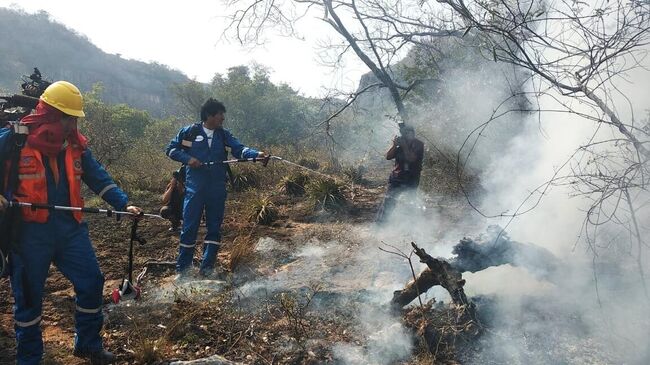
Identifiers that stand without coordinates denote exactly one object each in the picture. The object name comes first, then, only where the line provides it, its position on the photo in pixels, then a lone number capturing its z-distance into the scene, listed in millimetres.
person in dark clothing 6477
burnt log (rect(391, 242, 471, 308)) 3662
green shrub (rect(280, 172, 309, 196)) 9344
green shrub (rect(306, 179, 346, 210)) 8109
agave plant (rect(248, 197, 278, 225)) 7297
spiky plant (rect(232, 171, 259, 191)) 9789
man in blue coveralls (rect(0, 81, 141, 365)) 2783
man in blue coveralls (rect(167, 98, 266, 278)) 4637
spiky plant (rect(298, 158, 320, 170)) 12480
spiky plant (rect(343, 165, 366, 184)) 10623
